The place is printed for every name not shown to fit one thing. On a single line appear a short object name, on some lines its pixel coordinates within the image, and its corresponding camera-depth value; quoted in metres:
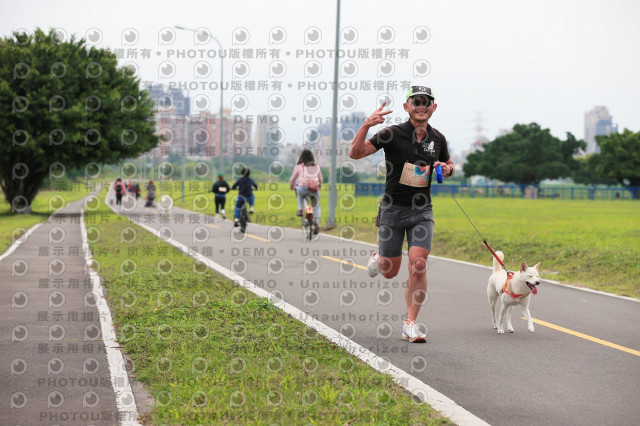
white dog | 7.04
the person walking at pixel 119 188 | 48.41
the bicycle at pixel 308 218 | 18.86
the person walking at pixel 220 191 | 27.81
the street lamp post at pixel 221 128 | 44.87
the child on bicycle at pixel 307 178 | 17.64
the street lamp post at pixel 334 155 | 24.84
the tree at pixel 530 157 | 108.06
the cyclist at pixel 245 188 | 21.58
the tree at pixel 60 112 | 37.56
